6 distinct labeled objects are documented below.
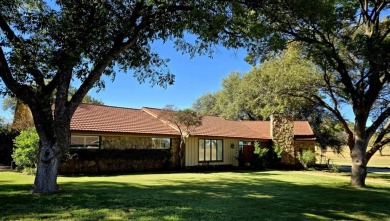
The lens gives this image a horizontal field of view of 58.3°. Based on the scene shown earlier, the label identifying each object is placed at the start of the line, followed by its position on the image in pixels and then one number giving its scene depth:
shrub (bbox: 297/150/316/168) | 29.00
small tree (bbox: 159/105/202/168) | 23.14
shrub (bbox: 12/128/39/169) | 17.14
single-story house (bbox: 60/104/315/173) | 19.83
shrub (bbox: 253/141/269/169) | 28.17
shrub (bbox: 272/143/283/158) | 29.35
